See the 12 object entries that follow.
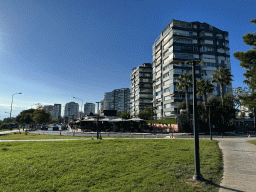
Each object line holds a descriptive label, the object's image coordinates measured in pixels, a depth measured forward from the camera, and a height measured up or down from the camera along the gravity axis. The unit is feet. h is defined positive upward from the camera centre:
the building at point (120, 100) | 558.56 +58.64
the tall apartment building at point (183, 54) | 200.64 +77.86
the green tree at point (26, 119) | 249.10 -2.20
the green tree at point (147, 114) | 225.97 +5.72
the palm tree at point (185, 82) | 133.18 +27.70
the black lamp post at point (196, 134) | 22.62 -2.02
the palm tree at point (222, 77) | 145.18 +34.77
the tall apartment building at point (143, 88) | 304.09 +53.23
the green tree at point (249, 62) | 62.23 +20.74
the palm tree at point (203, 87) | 135.33 +24.43
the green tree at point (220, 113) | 136.26 +4.64
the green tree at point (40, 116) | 186.19 +1.71
